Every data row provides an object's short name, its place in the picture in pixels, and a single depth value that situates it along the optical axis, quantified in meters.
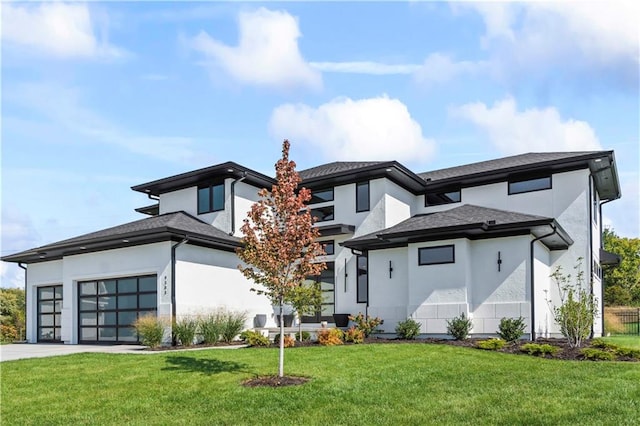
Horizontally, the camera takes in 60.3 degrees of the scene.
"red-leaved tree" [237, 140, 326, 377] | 10.83
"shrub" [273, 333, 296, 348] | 15.76
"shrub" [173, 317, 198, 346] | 17.45
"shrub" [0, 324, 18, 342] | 28.20
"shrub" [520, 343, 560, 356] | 13.72
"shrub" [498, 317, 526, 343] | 16.41
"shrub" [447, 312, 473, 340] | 17.12
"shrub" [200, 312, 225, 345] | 17.86
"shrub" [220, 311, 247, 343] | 18.33
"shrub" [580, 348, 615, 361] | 12.84
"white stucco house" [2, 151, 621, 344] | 18.36
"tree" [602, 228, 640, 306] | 41.06
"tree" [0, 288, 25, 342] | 28.58
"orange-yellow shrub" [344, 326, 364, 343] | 16.20
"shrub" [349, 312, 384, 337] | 18.42
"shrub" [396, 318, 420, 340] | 17.55
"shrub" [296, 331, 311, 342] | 17.41
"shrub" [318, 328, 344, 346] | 15.89
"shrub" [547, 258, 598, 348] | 15.32
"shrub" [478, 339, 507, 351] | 14.48
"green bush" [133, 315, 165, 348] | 16.50
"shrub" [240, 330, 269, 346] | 16.41
